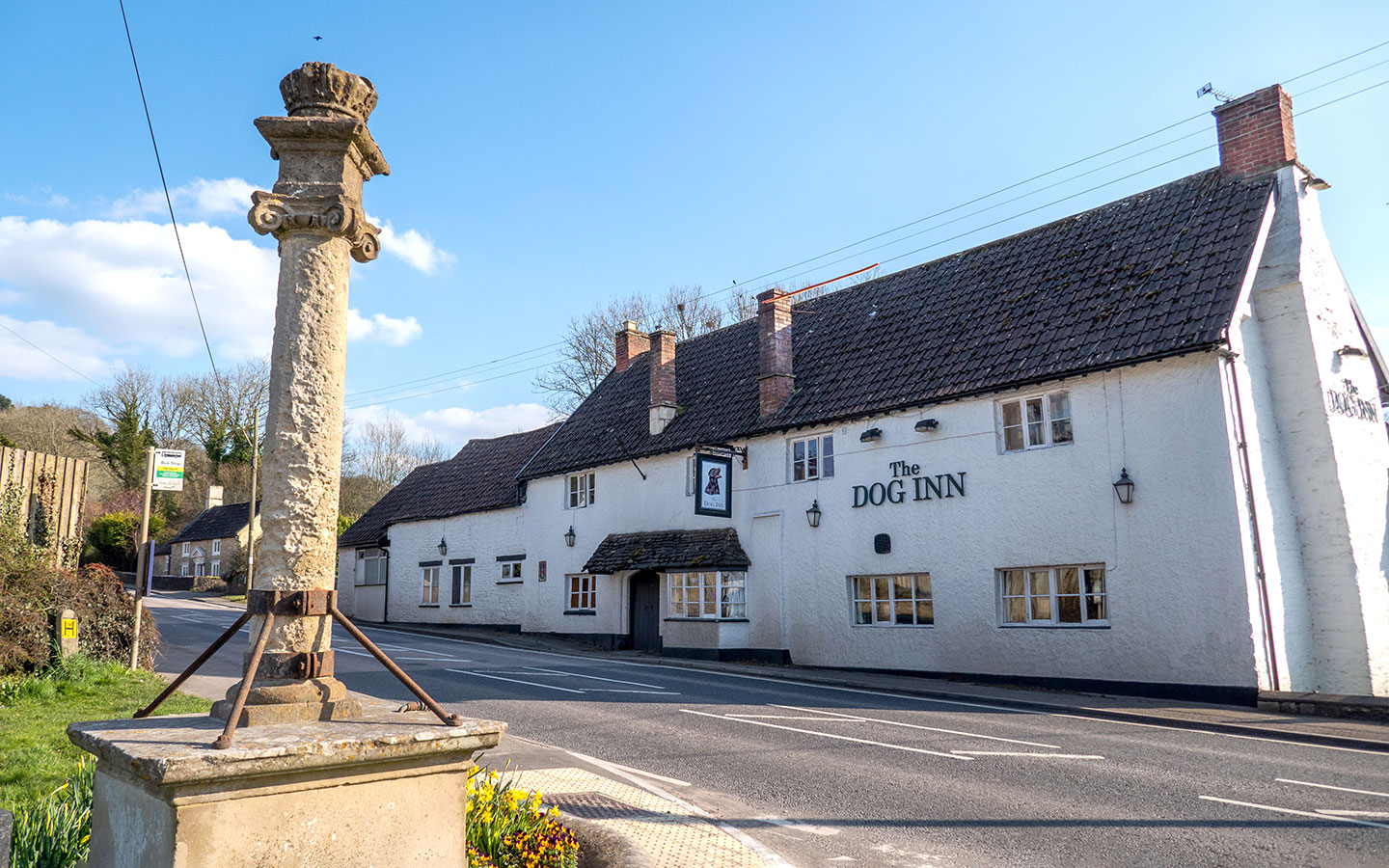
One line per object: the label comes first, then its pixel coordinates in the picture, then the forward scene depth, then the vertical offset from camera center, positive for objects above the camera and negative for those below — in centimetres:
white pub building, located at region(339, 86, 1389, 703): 1505 +193
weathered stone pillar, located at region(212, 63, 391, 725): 423 +102
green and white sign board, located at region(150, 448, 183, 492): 1366 +166
